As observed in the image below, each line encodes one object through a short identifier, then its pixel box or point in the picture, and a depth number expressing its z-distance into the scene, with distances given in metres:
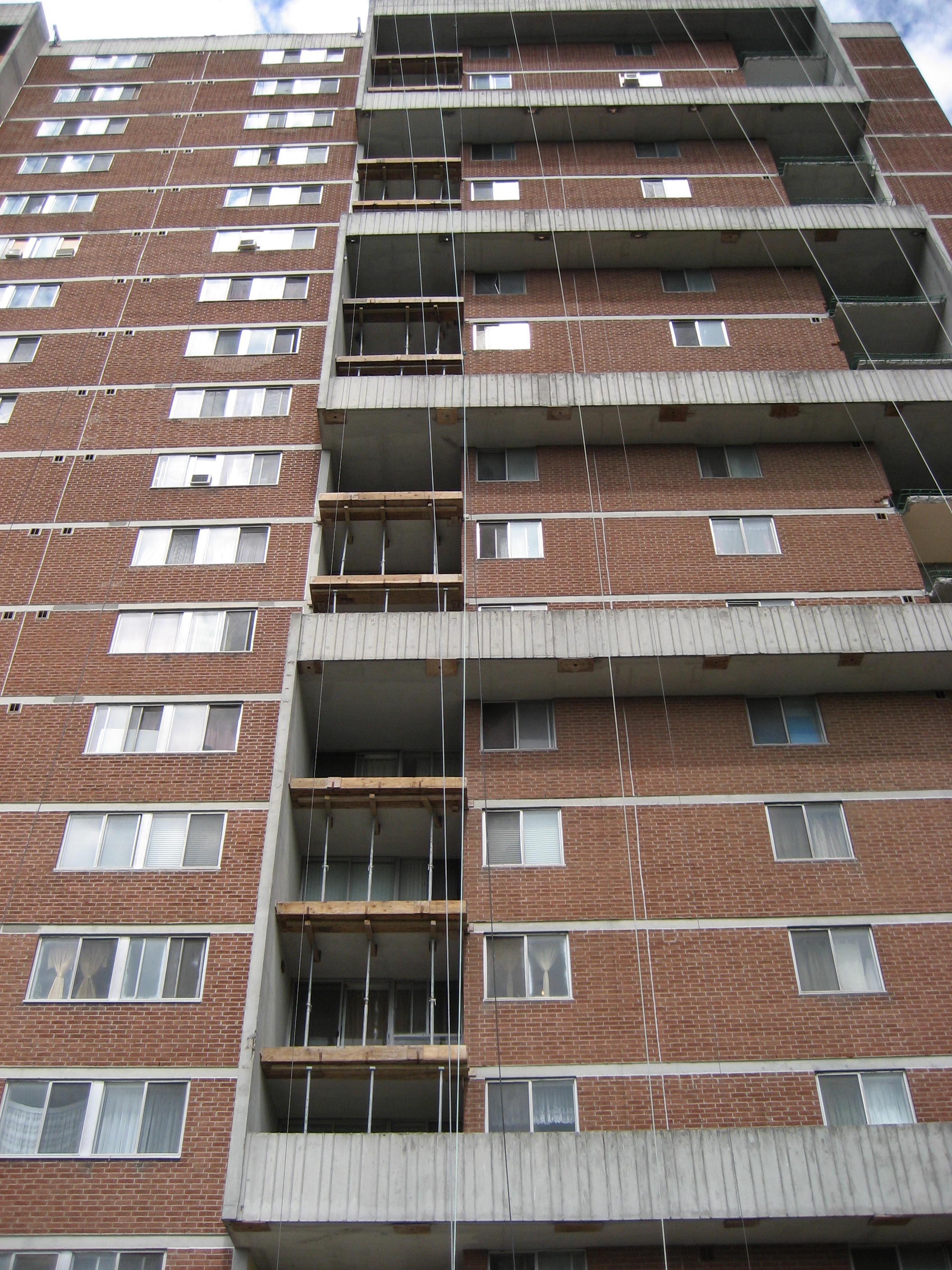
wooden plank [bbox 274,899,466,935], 18.78
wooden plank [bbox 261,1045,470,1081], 17.19
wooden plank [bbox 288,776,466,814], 20.11
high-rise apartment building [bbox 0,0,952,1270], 16.16
